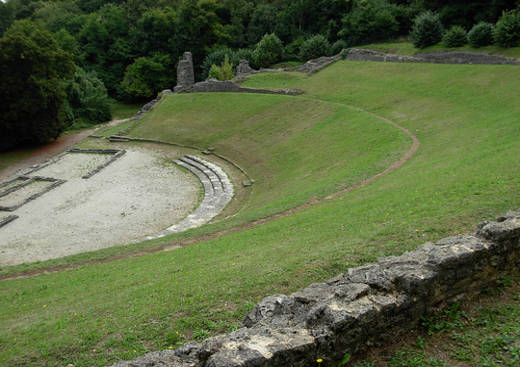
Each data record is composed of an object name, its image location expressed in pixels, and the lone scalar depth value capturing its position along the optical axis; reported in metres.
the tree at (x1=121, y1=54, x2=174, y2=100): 63.81
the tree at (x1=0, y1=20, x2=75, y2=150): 35.84
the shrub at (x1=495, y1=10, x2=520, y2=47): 32.44
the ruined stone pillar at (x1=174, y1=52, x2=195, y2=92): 51.84
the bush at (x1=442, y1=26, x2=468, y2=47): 37.44
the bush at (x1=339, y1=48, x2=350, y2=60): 45.79
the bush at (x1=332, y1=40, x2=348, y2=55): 52.66
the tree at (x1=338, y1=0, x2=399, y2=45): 49.75
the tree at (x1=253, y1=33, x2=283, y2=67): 56.75
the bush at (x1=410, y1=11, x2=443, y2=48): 40.03
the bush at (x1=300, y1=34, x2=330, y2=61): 52.88
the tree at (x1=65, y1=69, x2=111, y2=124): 51.91
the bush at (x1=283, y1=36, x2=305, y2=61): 58.57
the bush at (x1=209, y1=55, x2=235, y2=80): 52.72
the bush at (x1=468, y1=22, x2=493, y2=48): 34.81
